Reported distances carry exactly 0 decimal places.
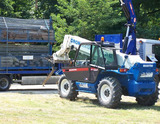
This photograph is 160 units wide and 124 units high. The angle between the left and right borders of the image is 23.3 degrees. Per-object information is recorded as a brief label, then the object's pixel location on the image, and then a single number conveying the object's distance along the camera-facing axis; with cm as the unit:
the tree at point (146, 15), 2994
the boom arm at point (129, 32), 1512
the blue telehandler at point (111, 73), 1298
